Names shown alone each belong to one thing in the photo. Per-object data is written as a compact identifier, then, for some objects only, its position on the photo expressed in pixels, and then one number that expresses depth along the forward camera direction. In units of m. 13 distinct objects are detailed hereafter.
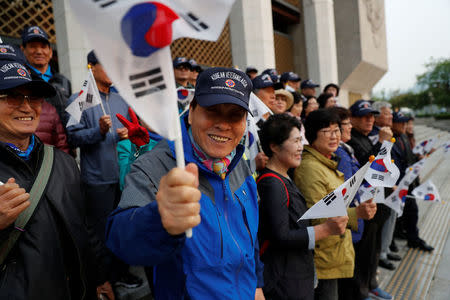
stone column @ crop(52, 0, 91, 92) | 4.45
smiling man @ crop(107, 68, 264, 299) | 1.06
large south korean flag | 0.71
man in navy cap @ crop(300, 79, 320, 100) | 5.75
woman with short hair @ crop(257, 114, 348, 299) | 1.96
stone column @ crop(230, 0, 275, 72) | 7.68
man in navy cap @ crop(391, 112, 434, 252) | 4.53
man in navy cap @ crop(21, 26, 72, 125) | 2.89
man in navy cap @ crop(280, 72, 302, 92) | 5.66
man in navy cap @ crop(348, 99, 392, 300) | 3.07
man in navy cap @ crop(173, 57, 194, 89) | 3.94
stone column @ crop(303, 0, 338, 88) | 11.62
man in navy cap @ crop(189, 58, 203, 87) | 4.40
